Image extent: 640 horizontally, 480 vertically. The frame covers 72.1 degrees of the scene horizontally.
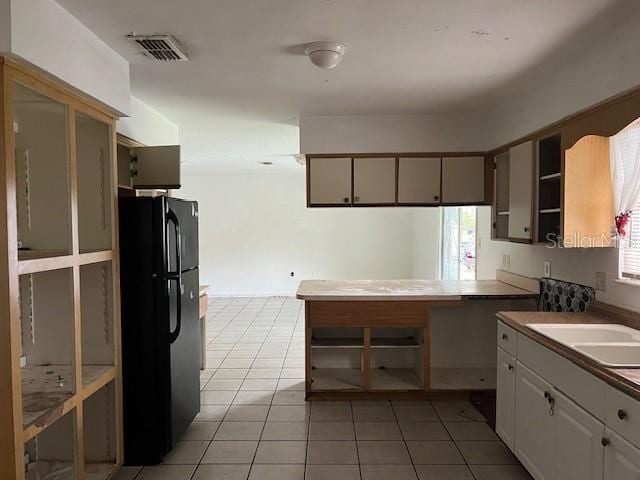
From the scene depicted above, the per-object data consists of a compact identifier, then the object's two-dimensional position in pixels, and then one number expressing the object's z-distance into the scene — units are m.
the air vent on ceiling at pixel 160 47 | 2.20
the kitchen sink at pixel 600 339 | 1.98
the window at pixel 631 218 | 2.29
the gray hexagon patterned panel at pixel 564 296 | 2.68
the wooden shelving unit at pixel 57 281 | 1.68
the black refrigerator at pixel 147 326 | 2.57
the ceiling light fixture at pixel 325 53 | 2.27
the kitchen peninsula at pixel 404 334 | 3.43
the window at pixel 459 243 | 4.99
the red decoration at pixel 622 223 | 2.35
